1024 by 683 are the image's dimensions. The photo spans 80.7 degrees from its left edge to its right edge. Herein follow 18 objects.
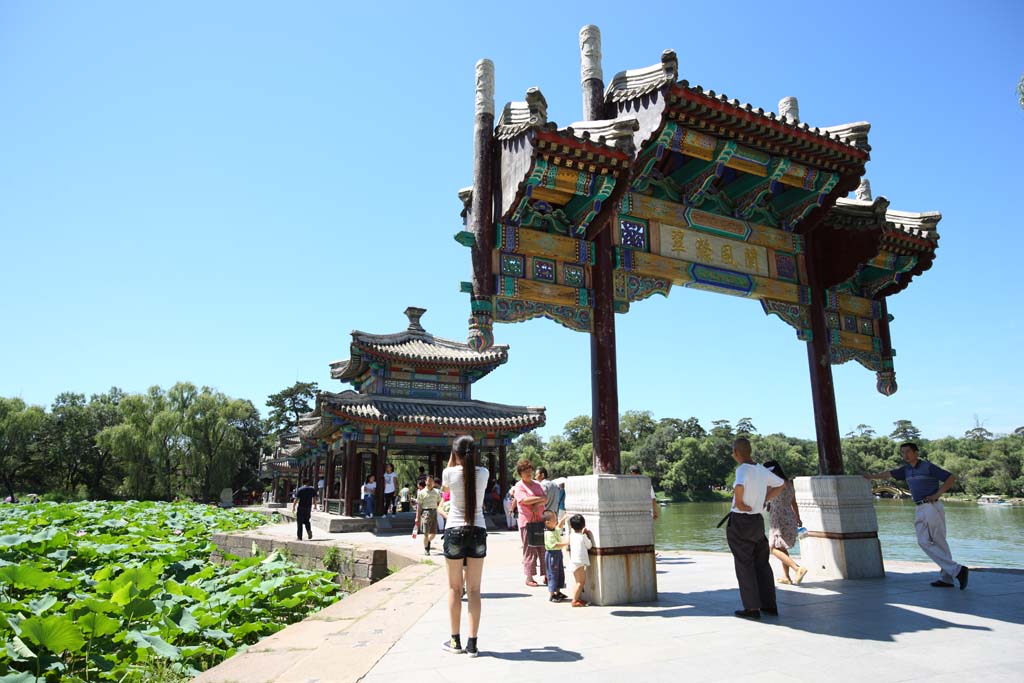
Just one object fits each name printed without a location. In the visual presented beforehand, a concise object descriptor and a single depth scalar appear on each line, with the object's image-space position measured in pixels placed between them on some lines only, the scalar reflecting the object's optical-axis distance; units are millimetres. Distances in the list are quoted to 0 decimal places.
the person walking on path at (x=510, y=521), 16689
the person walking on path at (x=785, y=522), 6445
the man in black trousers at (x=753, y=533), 4848
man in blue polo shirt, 5992
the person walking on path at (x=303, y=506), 12688
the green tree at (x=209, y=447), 39594
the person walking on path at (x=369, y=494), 16891
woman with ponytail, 3785
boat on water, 42406
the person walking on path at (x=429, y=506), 10094
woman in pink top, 6688
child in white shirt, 5395
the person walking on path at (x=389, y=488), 16891
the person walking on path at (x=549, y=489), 7785
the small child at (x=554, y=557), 5762
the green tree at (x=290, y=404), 55062
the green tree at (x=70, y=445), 41812
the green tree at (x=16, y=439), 39562
